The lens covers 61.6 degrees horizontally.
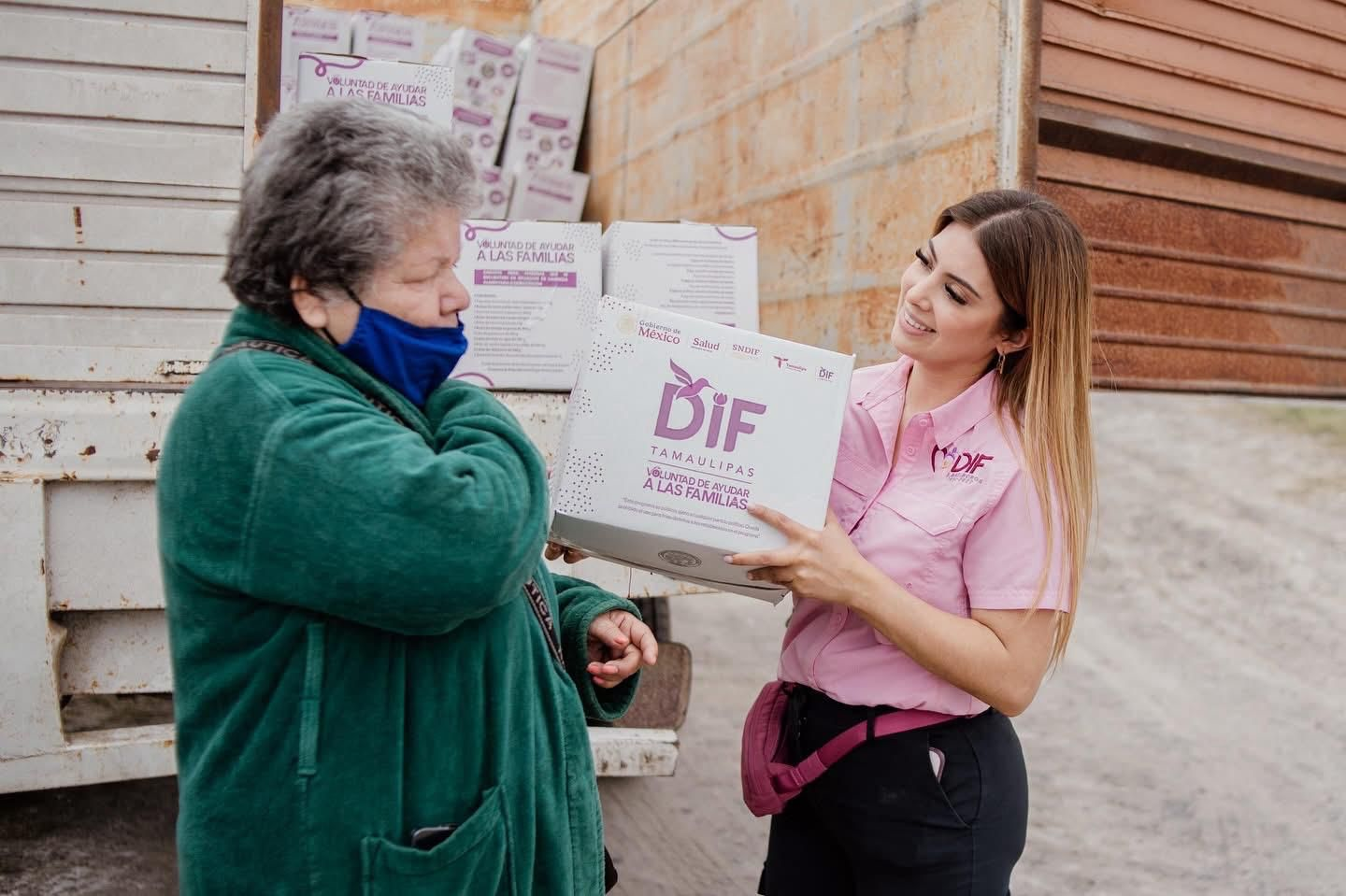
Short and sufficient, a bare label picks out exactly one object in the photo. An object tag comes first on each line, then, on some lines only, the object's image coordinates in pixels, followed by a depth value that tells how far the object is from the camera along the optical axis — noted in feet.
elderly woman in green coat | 3.84
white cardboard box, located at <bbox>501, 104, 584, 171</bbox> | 17.83
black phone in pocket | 4.24
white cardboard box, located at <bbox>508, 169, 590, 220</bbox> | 17.22
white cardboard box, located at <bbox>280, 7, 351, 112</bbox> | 15.47
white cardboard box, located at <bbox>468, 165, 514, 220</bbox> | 16.71
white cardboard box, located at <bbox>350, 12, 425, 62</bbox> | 16.89
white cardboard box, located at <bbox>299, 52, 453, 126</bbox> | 9.77
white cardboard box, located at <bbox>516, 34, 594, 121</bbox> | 17.79
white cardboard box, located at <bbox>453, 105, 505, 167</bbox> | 17.22
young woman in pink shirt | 5.48
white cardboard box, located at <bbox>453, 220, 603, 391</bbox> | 9.71
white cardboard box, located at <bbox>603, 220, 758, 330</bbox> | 10.03
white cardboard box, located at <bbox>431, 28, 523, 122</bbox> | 17.47
